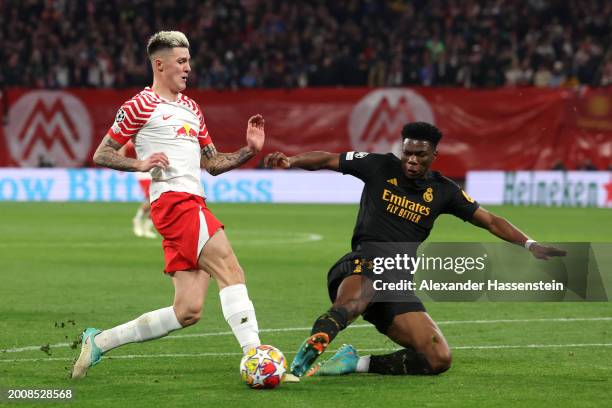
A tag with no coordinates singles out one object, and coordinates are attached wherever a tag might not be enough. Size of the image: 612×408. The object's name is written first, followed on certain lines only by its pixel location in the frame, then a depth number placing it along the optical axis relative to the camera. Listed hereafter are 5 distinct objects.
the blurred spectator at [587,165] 60.19
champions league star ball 14.46
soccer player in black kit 15.99
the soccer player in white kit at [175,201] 14.93
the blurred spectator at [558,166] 60.60
